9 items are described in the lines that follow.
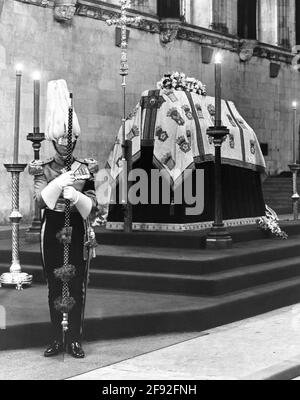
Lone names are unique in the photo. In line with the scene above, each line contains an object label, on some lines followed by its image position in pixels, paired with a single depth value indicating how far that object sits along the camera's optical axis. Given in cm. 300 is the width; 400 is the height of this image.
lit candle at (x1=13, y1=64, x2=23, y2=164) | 807
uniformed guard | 609
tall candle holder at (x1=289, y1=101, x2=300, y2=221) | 1288
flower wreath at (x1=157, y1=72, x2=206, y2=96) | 1072
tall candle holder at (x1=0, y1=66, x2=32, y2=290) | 805
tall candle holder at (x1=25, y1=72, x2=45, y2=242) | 947
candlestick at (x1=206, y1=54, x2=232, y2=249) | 921
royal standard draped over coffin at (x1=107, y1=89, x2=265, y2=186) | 998
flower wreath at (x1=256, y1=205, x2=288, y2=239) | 1098
